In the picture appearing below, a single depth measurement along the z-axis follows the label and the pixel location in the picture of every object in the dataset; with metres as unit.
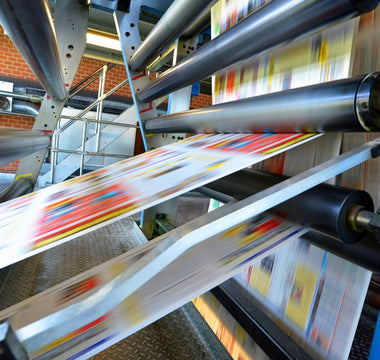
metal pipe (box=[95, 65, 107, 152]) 4.45
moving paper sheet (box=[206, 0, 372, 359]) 0.57
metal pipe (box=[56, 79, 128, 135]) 4.42
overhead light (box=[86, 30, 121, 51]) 3.91
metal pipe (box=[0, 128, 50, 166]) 0.73
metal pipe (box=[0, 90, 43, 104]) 4.76
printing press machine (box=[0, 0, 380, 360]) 0.35
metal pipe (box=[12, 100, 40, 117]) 4.99
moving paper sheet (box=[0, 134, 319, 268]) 0.42
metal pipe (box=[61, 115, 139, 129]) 3.95
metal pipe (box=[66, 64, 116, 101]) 4.66
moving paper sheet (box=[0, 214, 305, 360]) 0.31
